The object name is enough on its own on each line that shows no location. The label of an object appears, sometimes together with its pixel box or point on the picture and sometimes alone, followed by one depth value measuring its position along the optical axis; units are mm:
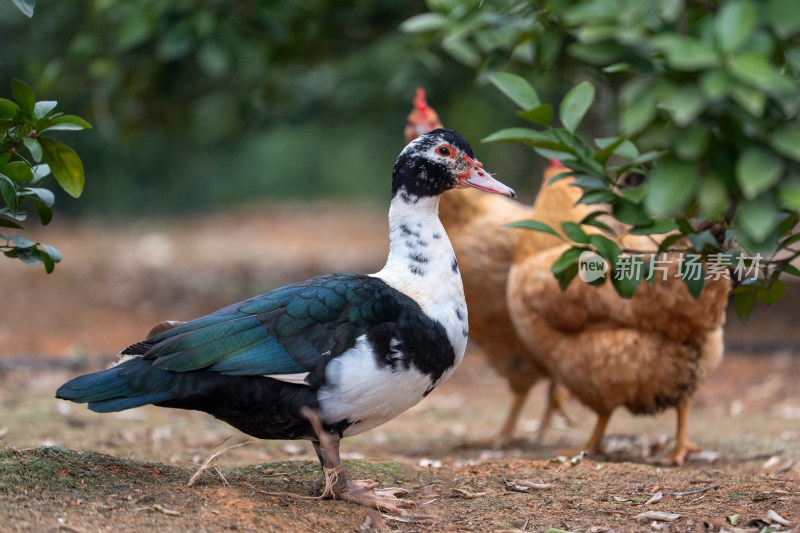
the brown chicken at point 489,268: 12234
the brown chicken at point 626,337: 9805
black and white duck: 6777
